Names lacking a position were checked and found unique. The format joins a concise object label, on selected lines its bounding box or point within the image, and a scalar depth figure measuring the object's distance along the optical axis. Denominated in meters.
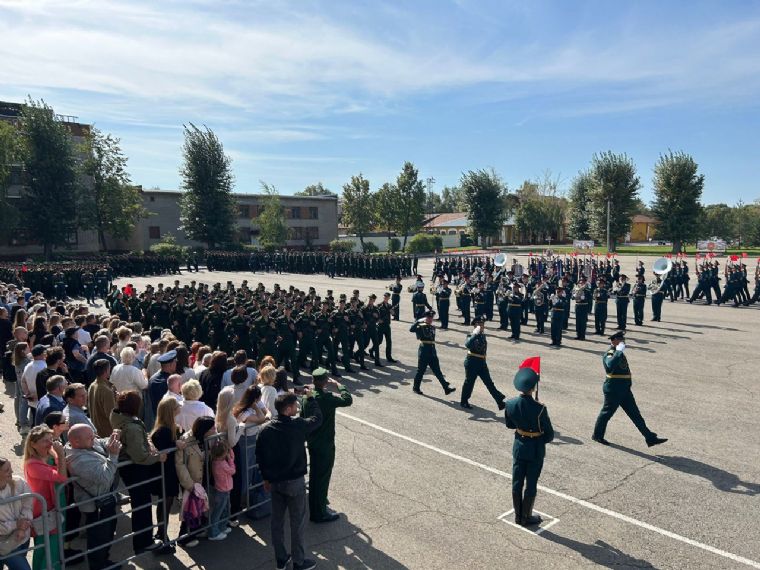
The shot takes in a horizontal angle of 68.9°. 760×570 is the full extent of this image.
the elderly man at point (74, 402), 5.78
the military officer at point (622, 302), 17.78
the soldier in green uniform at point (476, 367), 10.02
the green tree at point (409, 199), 68.81
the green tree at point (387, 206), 68.94
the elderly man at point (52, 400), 6.24
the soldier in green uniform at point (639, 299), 18.55
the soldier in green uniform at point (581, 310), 16.42
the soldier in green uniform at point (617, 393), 8.25
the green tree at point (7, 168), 45.22
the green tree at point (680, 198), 51.09
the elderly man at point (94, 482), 4.85
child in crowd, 5.68
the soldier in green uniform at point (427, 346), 11.02
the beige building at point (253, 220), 60.38
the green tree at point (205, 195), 55.41
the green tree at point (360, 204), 71.94
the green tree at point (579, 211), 66.38
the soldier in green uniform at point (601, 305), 17.38
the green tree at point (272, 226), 60.28
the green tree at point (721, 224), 73.56
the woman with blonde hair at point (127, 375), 7.67
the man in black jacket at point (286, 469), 5.05
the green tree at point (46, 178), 47.03
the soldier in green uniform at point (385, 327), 13.99
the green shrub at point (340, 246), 62.00
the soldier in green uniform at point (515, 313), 16.94
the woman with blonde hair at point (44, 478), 4.60
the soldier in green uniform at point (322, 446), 5.96
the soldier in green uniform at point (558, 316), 15.91
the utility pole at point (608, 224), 51.12
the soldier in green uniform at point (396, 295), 19.94
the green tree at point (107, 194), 51.73
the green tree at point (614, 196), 56.47
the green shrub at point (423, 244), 60.84
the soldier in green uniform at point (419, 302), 17.72
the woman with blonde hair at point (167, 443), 5.38
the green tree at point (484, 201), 66.38
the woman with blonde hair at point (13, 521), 4.16
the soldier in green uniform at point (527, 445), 6.01
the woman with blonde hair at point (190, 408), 6.02
